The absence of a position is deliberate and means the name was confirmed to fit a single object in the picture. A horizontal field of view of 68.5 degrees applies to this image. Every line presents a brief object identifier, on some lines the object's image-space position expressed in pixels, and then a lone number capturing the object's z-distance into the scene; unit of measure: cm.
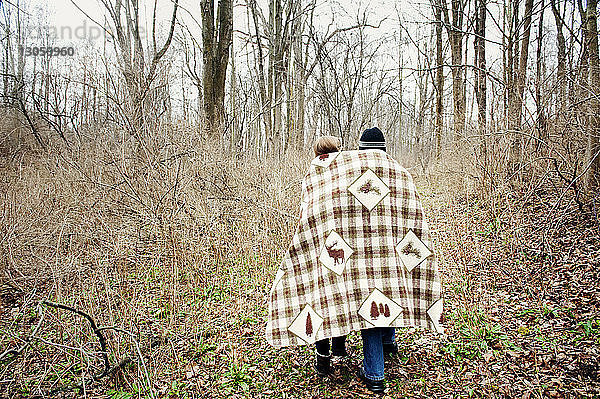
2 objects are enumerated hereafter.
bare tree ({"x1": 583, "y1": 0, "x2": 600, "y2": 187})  542
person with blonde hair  336
